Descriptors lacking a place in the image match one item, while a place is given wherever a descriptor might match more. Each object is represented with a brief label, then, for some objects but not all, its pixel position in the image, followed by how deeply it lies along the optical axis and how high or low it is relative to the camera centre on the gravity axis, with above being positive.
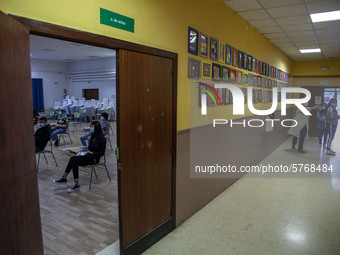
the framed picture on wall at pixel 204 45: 3.48 +0.83
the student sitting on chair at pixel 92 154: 4.32 -0.88
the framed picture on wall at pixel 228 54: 4.23 +0.86
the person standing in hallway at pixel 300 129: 7.84 -0.79
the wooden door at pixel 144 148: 2.44 -0.48
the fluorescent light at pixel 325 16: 4.43 +1.61
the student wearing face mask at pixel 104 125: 6.46 -0.57
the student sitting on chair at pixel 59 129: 7.30 -0.76
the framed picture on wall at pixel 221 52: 4.00 +0.84
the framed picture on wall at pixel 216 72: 3.89 +0.51
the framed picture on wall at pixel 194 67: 3.29 +0.49
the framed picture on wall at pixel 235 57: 4.53 +0.85
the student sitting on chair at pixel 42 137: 5.28 -0.72
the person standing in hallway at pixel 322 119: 7.56 -0.44
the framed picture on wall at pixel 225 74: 4.18 +0.52
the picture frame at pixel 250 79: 5.29 +0.53
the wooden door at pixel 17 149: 1.30 -0.26
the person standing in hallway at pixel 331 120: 7.40 -0.46
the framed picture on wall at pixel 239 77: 4.71 +0.51
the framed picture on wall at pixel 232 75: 4.46 +0.51
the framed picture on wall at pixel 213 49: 3.76 +0.84
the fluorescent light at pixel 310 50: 8.03 +1.75
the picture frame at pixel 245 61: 4.99 +0.87
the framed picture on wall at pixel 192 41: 3.21 +0.83
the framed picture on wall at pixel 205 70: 3.59 +0.50
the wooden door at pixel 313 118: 10.51 -0.57
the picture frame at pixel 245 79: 5.04 +0.51
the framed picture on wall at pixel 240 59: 4.77 +0.87
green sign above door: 2.12 +0.74
